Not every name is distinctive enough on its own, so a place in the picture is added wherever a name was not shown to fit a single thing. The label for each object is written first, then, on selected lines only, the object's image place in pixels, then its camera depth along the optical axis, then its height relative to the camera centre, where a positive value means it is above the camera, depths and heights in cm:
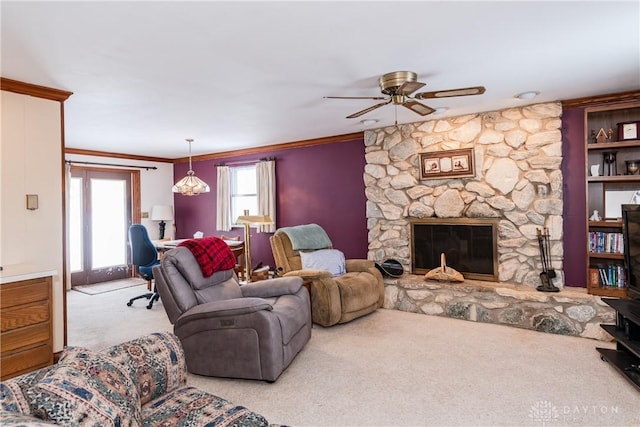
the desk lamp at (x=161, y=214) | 692 +2
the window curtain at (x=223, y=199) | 675 +27
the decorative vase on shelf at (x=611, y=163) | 370 +46
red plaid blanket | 309 -35
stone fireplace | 371 +1
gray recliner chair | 264 -83
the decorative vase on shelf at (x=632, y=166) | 353 +40
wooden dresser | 250 -75
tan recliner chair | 382 -75
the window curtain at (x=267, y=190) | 612 +39
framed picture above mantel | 435 +57
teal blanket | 445 -30
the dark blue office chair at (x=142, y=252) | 496 -50
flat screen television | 284 -30
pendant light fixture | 564 +44
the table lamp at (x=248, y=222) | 455 -10
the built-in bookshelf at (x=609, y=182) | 357 +27
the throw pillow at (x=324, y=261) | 433 -58
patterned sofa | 112 -62
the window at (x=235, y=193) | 661 +38
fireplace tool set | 382 -55
